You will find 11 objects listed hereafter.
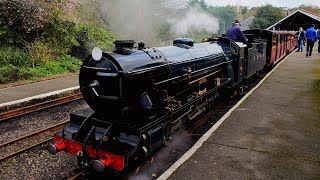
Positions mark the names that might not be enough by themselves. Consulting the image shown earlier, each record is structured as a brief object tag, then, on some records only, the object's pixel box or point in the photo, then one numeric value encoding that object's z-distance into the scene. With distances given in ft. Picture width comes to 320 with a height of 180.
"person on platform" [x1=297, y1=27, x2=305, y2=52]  68.07
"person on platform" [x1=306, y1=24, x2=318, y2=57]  54.49
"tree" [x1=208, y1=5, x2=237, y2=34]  166.01
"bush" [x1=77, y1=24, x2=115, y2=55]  59.52
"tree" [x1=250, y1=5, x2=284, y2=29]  167.33
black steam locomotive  14.47
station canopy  119.13
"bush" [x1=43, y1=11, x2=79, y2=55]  52.24
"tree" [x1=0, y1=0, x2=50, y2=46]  46.32
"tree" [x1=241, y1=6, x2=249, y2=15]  289.12
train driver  31.63
